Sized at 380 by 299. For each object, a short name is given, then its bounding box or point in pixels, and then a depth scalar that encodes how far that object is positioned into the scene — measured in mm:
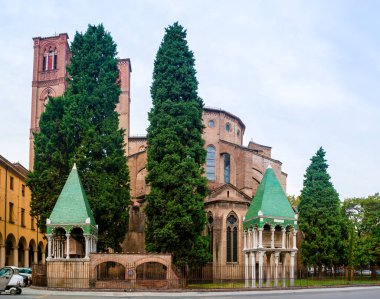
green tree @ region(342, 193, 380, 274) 47094
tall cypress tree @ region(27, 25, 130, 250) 33000
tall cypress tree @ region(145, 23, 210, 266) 31906
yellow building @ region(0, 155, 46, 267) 42188
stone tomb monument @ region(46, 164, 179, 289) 28312
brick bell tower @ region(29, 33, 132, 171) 65625
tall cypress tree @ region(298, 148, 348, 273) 43156
